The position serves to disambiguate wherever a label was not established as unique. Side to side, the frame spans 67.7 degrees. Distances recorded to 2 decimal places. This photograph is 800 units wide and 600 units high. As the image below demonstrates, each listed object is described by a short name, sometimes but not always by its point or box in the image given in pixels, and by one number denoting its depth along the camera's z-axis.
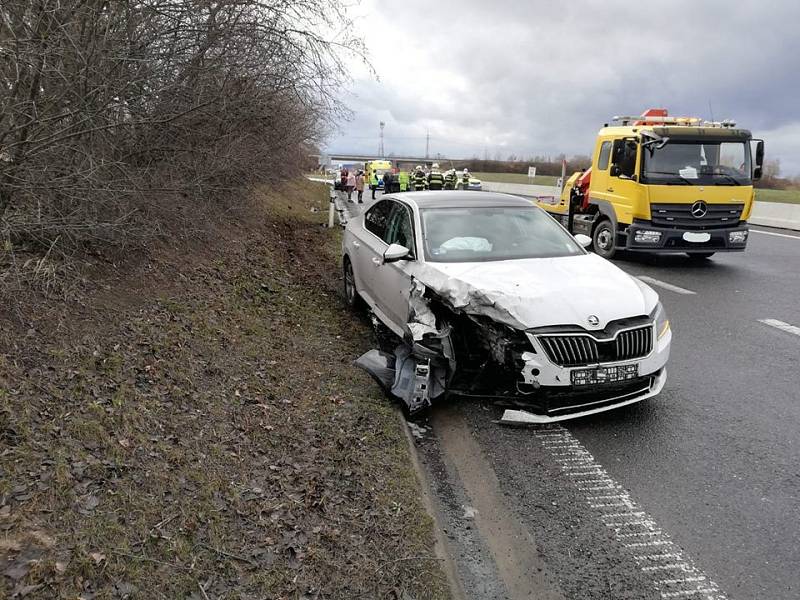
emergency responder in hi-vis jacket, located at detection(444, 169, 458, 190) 26.80
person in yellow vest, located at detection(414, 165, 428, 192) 25.86
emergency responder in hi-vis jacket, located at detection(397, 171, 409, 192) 28.94
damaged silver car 4.25
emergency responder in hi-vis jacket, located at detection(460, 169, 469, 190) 32.86
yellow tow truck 10.83
